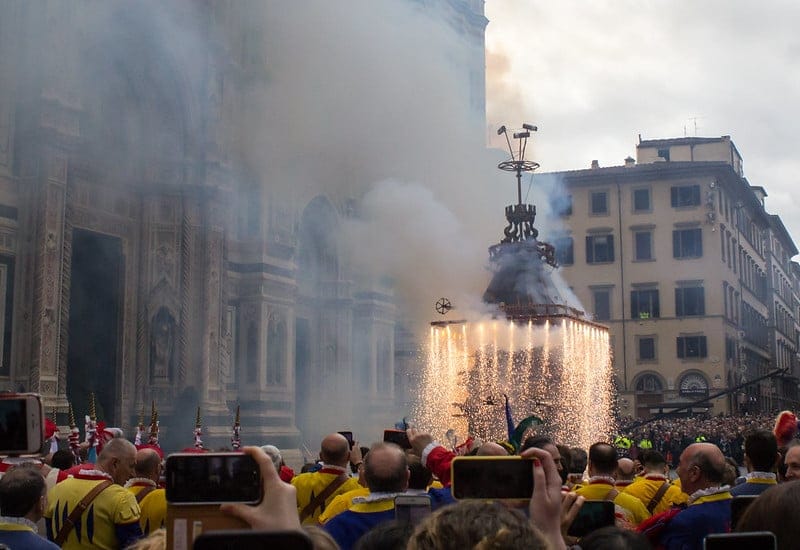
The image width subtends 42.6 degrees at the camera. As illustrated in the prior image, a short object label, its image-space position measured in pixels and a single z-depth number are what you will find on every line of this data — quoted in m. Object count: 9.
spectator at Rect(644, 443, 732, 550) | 5.93
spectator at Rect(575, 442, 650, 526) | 7.45
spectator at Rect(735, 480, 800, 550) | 3.10
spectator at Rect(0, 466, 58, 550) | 5.47
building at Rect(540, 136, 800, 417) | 53.50
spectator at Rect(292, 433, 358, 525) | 7.52
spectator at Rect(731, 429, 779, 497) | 6.53
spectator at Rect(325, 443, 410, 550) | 5.71
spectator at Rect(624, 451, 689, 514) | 8.25
